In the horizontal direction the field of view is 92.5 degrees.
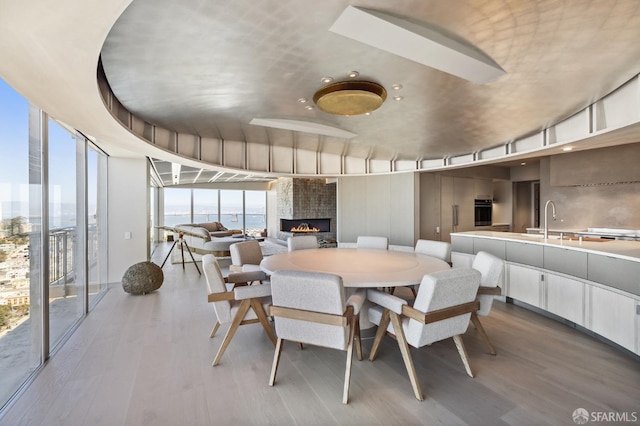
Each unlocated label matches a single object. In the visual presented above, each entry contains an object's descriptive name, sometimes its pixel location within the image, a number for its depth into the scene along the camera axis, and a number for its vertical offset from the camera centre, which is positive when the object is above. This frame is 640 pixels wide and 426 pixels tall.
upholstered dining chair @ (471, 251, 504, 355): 2.59 -0.64
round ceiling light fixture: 2.59 +1.00
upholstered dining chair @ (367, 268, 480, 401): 2.01 -0.69
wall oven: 7.40 +0.02
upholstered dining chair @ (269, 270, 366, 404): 2.00 -0.67
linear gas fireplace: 10.52 -0.49
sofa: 7.46 -0.75
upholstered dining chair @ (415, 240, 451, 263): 3.72 -0.47
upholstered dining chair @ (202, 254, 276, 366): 2.56 -0.80
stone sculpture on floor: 4.61 -1.03
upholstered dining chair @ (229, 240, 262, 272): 3.58 -0.55
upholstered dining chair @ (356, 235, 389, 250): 4.51 -0.46
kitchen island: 2.57 -0.68
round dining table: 2.43 -0.52
